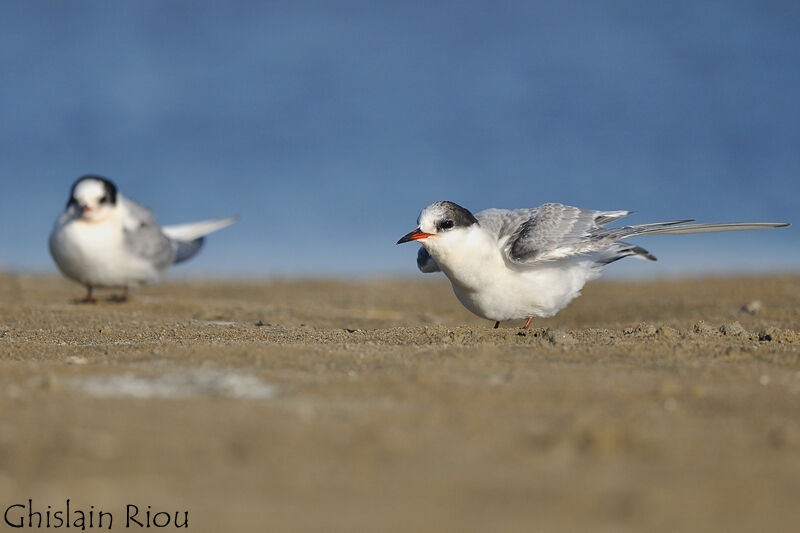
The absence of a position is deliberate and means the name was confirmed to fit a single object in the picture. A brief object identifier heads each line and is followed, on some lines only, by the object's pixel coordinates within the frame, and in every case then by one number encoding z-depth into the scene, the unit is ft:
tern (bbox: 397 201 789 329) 32.45
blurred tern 49.60
